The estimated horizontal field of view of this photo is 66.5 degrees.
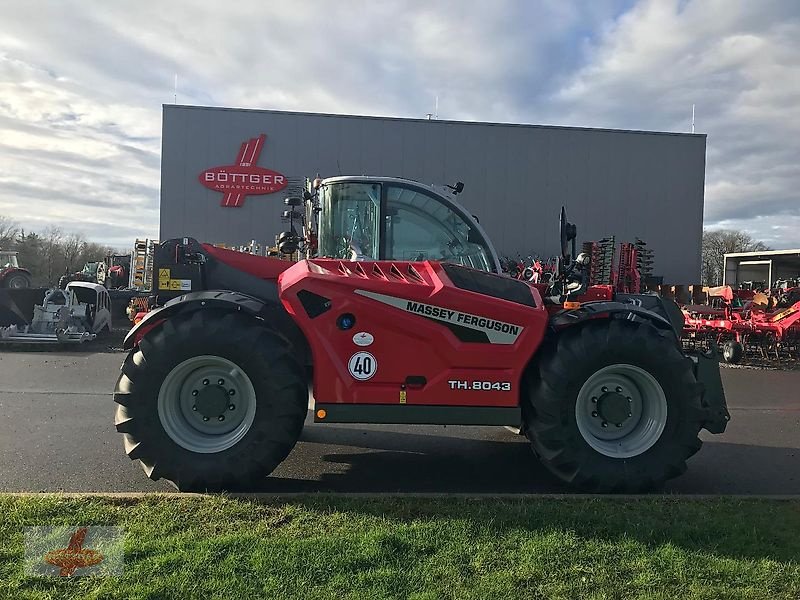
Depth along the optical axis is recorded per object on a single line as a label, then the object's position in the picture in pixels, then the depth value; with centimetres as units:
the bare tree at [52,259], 5109
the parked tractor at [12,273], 2183
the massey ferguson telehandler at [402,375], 436
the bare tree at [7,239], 5325
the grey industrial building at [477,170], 2162
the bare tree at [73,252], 5366
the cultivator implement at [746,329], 1380
